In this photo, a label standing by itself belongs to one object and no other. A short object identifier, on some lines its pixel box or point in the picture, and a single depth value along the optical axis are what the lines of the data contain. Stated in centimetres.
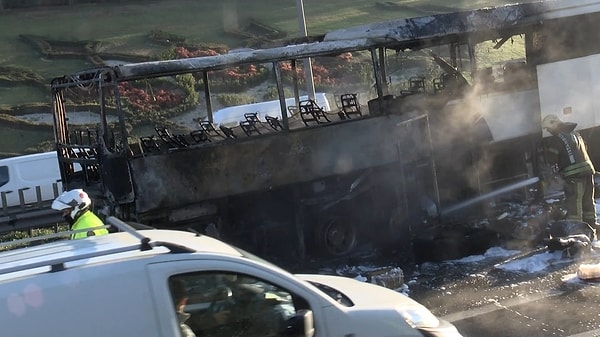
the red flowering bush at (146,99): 2617
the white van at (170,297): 299
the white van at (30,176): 1675
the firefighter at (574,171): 937
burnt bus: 862
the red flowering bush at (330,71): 2798
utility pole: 1724
